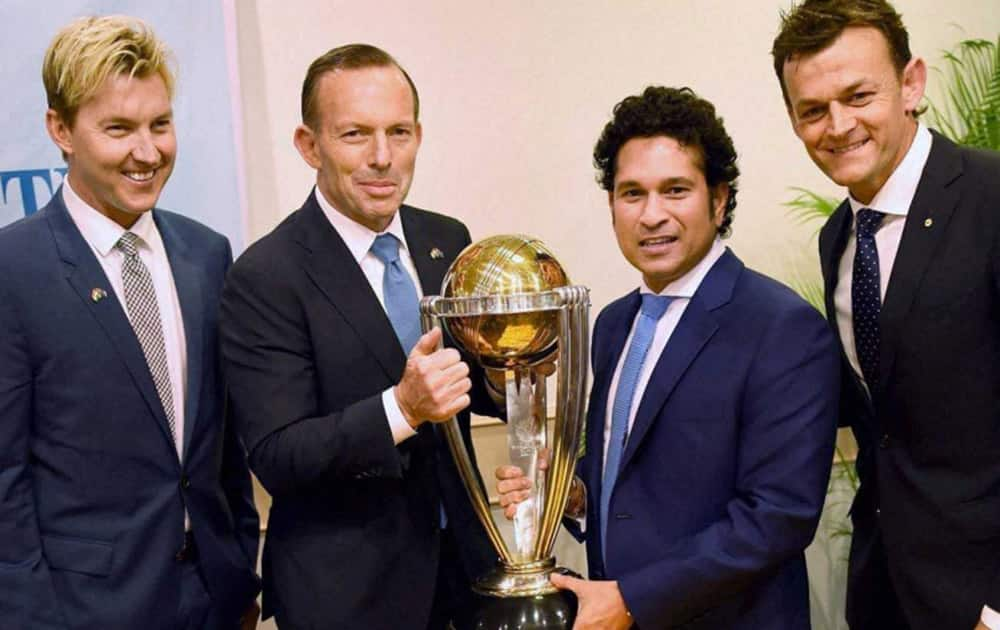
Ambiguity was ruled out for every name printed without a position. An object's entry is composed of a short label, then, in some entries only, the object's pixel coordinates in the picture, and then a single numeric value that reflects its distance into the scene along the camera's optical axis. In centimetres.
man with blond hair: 204
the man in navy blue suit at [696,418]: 190
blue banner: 285
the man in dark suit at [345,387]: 198
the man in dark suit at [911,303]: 197
